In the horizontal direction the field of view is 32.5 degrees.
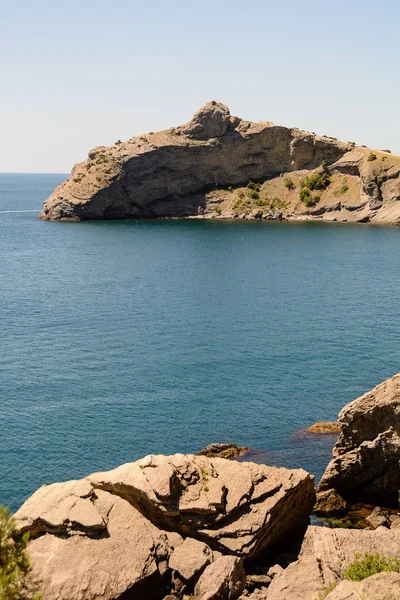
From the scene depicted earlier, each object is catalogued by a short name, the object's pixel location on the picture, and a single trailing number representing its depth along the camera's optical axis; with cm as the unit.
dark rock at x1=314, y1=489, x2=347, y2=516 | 5312
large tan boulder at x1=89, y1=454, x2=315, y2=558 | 4059
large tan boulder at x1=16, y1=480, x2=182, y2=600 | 3484
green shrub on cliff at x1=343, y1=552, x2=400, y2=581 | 3606
